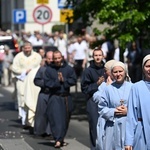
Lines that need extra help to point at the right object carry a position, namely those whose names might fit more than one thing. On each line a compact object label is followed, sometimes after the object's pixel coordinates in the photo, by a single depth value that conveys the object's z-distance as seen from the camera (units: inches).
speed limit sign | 961.5
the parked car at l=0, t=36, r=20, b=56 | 1252.5
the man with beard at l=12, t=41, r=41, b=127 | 685.3
